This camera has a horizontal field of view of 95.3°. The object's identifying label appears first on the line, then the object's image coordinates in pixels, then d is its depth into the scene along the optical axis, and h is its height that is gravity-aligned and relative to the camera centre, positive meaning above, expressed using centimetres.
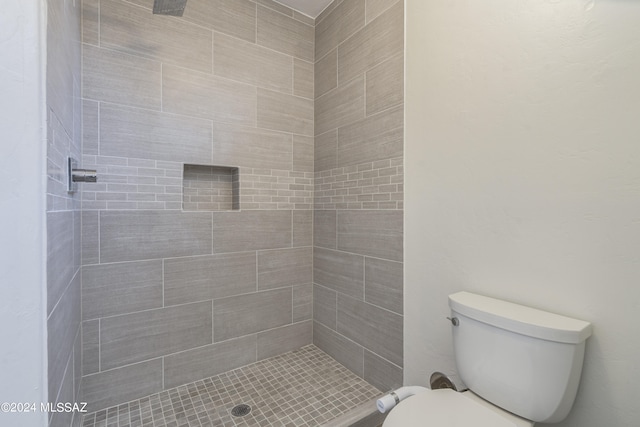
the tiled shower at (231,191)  149 +12
